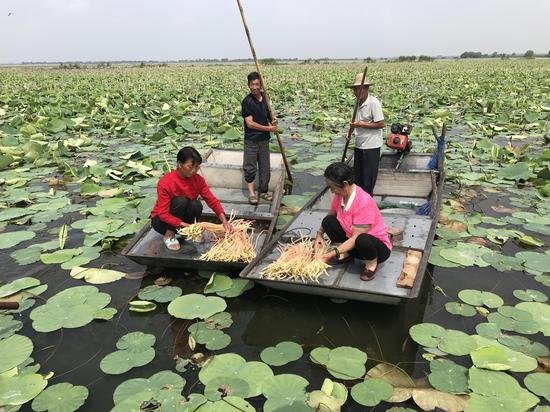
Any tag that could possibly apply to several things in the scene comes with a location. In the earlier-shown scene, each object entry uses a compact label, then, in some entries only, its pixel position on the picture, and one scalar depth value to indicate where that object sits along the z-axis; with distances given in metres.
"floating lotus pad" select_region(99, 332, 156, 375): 2.75
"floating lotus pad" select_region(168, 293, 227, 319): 3.26
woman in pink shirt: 3.09
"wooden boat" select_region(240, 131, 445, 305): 3.09
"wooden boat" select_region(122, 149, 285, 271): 3.67
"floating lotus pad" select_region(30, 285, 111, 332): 3.18
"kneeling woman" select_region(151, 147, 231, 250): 3.81
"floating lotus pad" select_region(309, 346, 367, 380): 2.66
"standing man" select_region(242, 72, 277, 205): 4.90
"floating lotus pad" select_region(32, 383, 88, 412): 2.44
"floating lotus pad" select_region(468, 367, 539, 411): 2.34
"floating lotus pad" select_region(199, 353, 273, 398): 2.59
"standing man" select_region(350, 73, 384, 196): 4.56
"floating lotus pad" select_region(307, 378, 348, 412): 2.37
